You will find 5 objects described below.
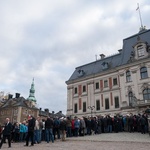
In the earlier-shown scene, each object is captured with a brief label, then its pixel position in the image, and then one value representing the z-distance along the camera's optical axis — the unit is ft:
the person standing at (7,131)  39.04
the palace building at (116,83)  111.24
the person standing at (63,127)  49.83
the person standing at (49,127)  46.14
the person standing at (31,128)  39.95
